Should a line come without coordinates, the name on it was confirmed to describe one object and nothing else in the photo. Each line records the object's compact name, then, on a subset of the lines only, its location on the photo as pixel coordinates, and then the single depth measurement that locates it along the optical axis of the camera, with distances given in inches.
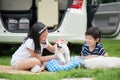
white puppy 277.4
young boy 286.0
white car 352.5
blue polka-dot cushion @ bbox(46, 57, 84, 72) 272.7
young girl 276.4
